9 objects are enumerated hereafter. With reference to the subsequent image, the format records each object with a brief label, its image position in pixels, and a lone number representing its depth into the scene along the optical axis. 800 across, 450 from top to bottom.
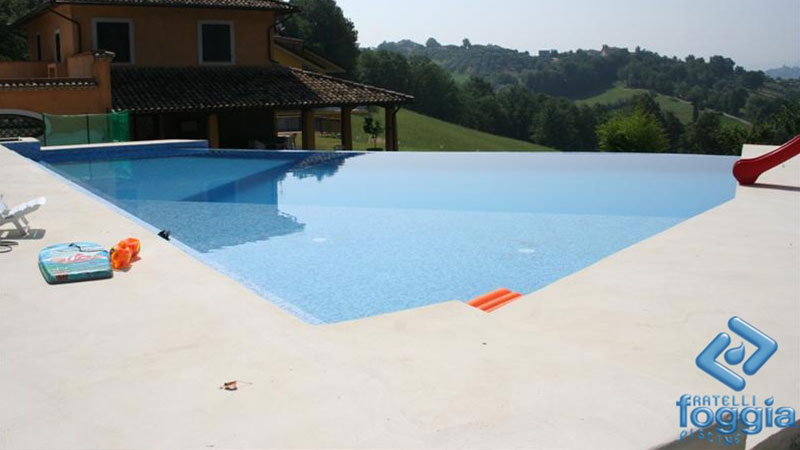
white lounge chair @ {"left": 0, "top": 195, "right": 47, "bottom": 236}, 6.30
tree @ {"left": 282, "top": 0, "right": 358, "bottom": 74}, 63.44
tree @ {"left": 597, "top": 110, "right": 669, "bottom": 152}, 45.16
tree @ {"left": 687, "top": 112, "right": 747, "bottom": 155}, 59.50
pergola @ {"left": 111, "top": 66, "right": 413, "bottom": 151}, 21.62
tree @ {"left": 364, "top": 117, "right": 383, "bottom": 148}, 35.75
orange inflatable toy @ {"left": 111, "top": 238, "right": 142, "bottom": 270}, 5.50
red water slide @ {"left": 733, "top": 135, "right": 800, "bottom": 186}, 10.47
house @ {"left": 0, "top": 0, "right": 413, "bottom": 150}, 21.28
